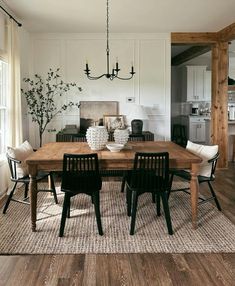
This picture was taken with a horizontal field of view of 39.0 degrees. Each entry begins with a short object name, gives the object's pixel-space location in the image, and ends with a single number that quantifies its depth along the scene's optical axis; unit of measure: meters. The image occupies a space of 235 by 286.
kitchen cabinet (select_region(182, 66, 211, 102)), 10.04
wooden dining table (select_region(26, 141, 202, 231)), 3.41
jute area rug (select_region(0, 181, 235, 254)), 3.10
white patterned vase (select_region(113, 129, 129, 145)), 4.07
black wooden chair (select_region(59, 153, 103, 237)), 3.30
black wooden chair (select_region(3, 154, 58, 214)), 3.83
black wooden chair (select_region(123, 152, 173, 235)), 3.34
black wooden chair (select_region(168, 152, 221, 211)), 3.87
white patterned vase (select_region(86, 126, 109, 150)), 3.91
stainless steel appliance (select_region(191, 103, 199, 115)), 10.47
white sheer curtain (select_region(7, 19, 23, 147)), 4.82
